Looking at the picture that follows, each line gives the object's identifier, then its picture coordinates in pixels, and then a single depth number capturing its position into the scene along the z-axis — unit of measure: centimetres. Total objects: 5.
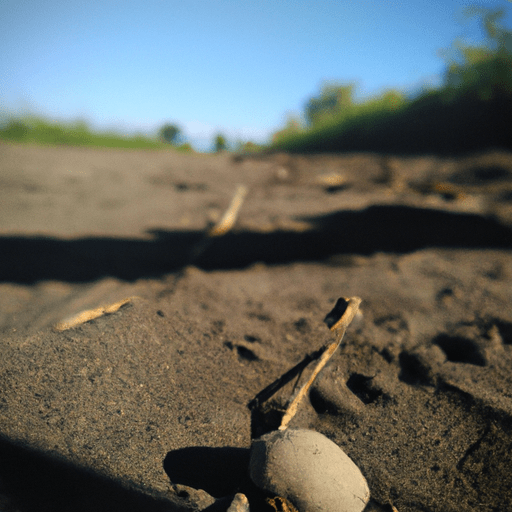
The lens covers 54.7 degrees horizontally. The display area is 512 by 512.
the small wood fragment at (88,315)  27
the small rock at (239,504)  21
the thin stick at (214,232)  50
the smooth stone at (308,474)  22
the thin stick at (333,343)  26
